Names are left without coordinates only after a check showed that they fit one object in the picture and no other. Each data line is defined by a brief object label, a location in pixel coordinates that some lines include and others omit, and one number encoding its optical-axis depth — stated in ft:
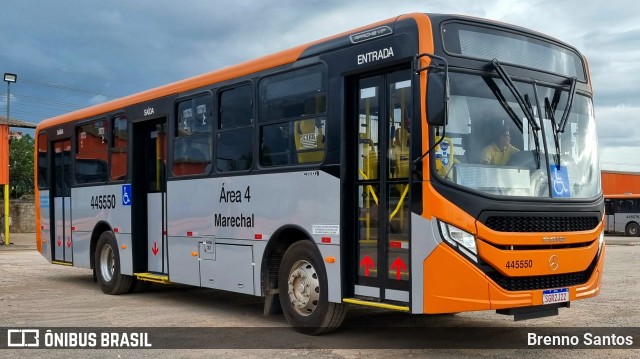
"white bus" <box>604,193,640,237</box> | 133.90
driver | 23.09
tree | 170.91
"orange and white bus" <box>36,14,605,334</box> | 22.50
